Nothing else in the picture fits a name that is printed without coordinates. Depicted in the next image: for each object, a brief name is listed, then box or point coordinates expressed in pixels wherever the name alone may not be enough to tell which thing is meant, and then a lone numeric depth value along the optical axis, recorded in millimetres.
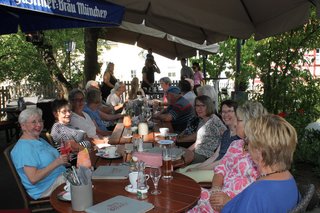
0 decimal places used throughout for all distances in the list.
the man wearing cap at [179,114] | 5320
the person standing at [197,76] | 12112
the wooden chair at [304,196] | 1627
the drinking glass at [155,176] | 2277
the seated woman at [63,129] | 3643
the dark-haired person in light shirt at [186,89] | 6367
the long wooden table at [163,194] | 2080
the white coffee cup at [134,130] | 4302
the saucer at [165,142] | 3286
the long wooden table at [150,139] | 3080
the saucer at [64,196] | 2168
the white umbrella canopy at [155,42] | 9773
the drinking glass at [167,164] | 2588
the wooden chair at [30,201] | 2740
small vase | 4488
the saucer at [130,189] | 2282
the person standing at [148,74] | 11872
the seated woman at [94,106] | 5098
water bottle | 2246
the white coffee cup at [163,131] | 4010
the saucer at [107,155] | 3125
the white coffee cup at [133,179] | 2294
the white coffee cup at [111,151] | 3143
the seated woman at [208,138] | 3871
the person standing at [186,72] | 11445
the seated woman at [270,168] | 1745
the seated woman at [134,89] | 7516
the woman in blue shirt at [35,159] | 2725
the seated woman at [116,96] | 7129
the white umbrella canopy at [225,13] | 4432
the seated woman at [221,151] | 3197
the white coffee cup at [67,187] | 2278
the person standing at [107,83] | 9031
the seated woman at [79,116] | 4321
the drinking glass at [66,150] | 2749
